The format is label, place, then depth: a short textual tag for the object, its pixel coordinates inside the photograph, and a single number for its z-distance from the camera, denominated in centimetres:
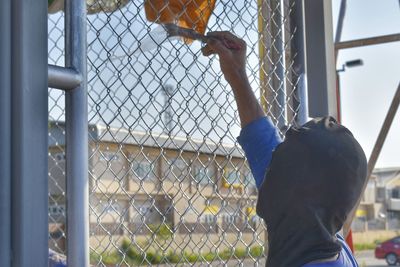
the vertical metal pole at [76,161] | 232
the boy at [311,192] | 229
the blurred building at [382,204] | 5955
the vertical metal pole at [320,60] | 397
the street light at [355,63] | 2287
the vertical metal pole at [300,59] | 415
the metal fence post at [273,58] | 432
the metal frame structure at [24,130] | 199
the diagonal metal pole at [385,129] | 890
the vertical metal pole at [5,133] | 197
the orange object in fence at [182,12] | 362
